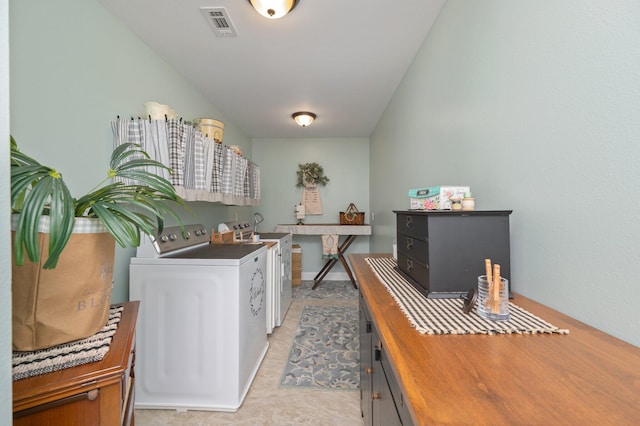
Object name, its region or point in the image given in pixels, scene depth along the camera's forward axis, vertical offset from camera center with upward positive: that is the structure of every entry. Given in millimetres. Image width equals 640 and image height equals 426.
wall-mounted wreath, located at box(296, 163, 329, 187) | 4582 +665
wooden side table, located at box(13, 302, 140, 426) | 624 -406
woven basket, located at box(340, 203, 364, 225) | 4309 -42
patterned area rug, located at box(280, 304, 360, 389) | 2005 -1138
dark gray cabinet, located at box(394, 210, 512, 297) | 943 -108
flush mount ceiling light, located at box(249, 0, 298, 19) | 1534 +1143
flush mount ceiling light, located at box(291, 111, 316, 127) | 3383 +1176
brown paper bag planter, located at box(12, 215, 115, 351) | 686 -188
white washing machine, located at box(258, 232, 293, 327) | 2871 -684
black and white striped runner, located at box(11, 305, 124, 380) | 665 -346
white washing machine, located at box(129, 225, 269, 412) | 1701 -691
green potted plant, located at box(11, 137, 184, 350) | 623 -90
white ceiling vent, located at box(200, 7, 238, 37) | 1682 +1215
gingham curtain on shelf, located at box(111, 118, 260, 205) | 1752 +440
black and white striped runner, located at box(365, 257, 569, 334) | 698 -283
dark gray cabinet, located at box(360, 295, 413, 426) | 737 -565
